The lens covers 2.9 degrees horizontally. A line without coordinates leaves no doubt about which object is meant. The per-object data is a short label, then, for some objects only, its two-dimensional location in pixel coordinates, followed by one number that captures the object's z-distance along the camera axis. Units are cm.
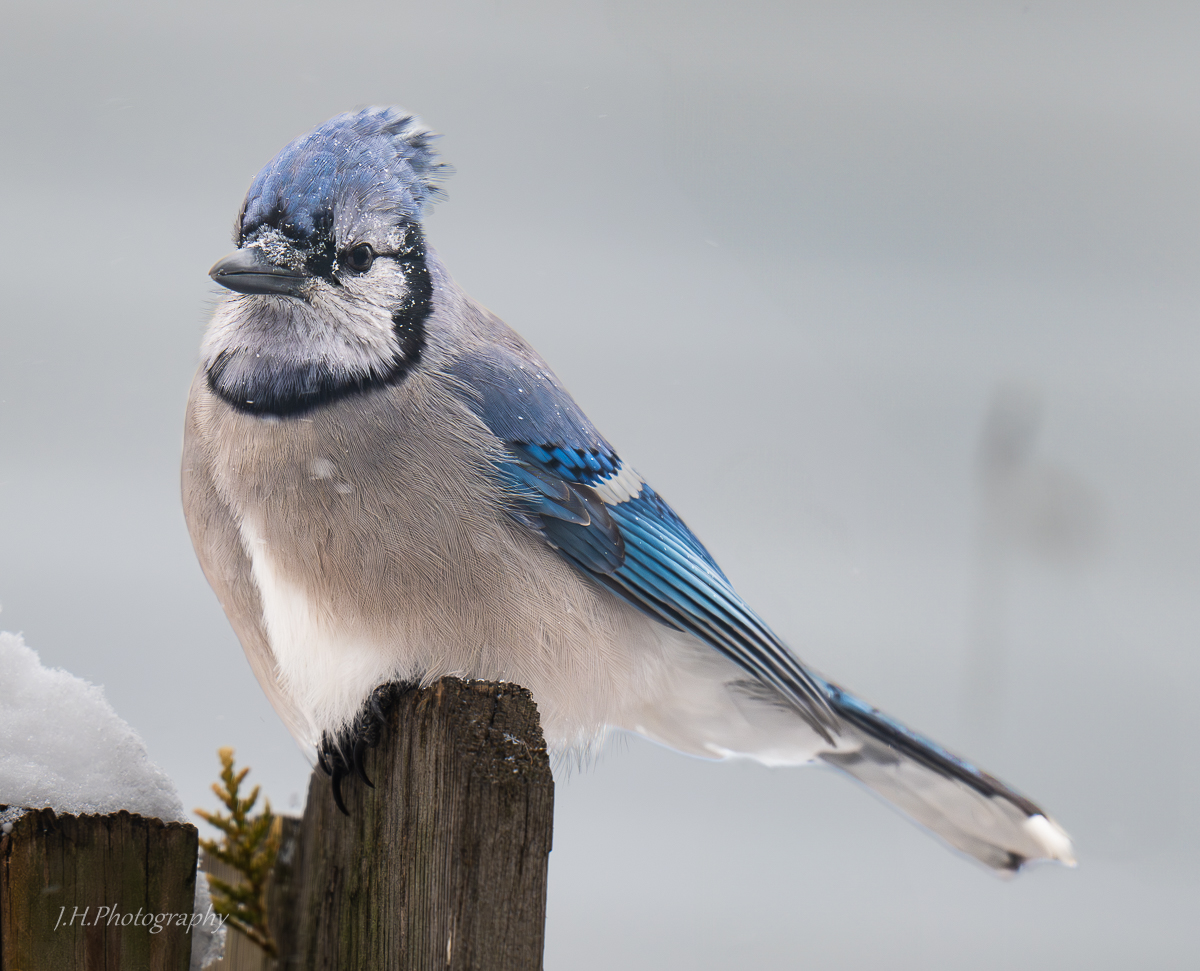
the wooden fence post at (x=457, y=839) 534
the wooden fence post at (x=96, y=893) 534
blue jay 539
